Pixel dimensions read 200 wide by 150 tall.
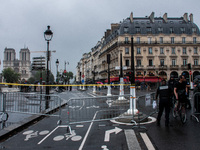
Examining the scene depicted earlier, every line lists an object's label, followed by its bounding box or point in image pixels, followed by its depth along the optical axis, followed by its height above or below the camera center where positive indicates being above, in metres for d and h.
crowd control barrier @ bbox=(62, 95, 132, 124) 6.46 -0.98
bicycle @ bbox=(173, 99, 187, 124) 6.89 -1.10
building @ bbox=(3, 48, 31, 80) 185.75 +21.97
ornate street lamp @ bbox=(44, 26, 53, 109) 11.40 +2.99
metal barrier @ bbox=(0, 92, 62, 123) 8.19 -0.93
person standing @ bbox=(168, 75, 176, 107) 8.48 -0.07
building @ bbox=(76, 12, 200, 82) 54.06 +11.15
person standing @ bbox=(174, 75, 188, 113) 7.34 -0.38
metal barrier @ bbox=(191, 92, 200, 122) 8.10 -0.92
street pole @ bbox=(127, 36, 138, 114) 6.92 -0.57
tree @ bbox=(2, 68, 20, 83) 132.38 +5.59
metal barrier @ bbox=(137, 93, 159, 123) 7.25 -0.96
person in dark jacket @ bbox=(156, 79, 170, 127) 6.71 -0.68
